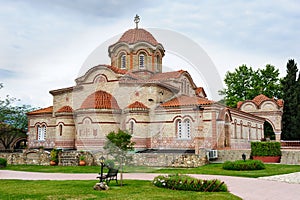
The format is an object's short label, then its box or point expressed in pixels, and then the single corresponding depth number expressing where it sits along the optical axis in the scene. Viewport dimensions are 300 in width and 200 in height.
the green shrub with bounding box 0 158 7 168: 21.47
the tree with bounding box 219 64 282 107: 42.66
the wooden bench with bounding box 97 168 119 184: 11.93
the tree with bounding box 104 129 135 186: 13.79
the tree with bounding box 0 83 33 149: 32.81
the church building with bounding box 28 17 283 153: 23.00
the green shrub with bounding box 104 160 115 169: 13.87
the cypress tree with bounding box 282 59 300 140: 32.59
